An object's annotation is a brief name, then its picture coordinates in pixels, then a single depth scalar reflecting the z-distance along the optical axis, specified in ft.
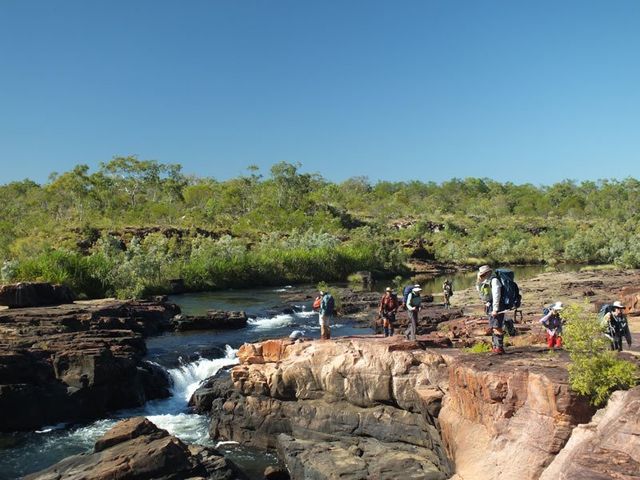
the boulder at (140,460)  44.52
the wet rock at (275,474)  51.55
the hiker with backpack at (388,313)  66.13
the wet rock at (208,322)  110.83
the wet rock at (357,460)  46.91
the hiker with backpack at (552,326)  52.95
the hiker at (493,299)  46.26
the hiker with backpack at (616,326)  46.62
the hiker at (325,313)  66.33
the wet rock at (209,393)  65.21
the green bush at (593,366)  36.22
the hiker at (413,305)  59.98
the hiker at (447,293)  116.98
